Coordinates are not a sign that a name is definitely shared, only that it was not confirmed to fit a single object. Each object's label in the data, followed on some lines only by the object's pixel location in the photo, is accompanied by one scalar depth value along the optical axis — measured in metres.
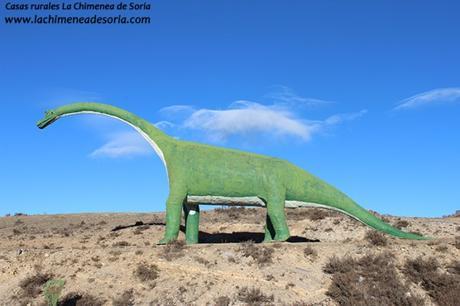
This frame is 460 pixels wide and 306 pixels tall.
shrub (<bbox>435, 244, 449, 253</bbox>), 18.20
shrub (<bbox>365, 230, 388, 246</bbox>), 18.70
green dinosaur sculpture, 18.31
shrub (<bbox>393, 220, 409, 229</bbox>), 27.95
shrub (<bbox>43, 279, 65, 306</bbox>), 14.06
